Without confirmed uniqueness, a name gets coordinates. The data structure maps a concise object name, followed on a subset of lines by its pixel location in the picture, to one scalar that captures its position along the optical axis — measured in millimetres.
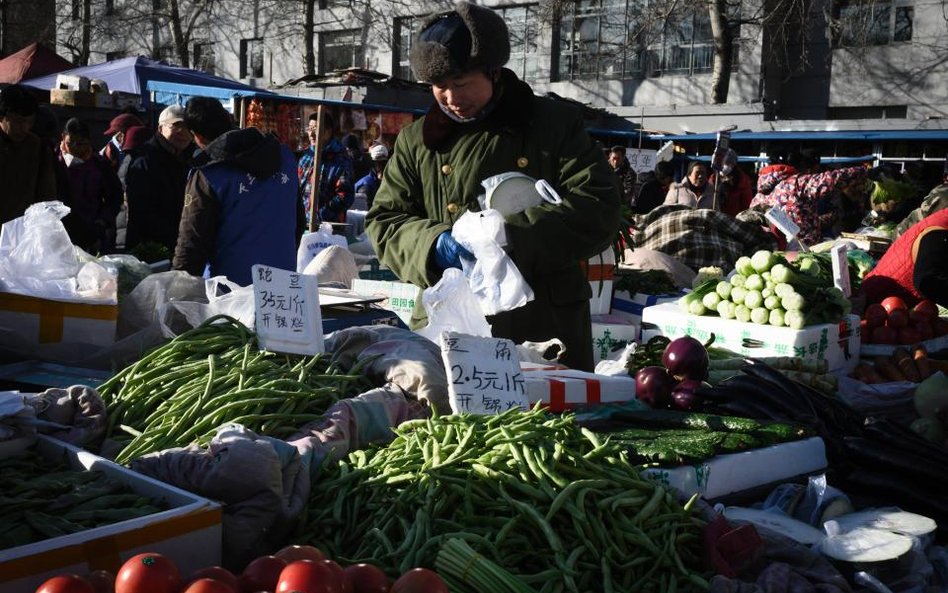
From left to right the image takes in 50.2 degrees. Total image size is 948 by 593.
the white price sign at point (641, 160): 14352
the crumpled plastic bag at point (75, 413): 2422
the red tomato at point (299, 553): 1654
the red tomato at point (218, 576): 1490
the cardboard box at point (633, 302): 6105
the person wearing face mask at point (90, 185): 8086
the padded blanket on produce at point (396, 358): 2711
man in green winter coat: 3148
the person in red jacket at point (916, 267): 4754
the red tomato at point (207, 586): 1396
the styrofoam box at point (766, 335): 5164
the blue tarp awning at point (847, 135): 16438
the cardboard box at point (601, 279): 5363
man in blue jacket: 4594
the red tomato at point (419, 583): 1514
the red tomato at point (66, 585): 1404
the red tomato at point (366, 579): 1557
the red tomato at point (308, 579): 1437
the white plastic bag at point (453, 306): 3068
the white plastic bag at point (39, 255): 3553
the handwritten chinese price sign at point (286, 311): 2783
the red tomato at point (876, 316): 5883
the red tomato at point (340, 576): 1488
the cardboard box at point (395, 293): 5160
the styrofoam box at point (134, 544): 1650
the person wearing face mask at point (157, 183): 6320
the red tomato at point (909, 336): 5832
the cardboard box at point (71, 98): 10398
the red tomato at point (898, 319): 5875
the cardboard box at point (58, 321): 3436
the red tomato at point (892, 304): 5969
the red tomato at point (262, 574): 1517
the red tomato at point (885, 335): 5824
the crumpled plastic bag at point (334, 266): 5430
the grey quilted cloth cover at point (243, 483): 1998
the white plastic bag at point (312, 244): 5938
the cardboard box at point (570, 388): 2854
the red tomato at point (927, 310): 5973
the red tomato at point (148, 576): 1423
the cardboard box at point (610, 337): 5695
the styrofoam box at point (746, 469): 2479
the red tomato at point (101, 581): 1471
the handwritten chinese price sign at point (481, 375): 2518
